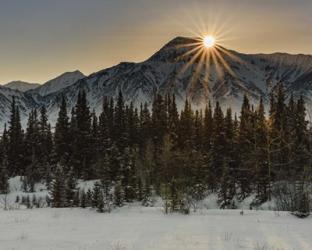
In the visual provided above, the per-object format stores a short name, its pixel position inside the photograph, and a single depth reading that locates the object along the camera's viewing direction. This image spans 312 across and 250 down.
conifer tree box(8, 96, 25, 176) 67.43
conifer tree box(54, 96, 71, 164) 64.44
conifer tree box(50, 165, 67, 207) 30.44
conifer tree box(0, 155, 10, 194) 53.70
